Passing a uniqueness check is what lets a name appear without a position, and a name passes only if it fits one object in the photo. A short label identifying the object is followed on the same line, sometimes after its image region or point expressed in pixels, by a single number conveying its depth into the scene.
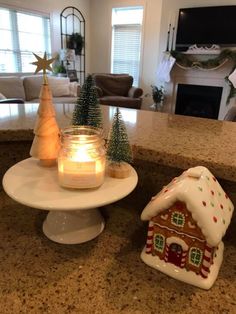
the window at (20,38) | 4.18
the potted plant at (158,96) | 4.55
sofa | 3.80
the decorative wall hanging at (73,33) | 5.02
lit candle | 0.50
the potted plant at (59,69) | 4.81
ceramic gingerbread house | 0.46
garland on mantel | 3.88
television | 3.89
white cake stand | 0.47
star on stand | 0.57
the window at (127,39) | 5.11
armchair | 4.68
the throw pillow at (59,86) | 4.22
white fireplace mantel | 4.09
